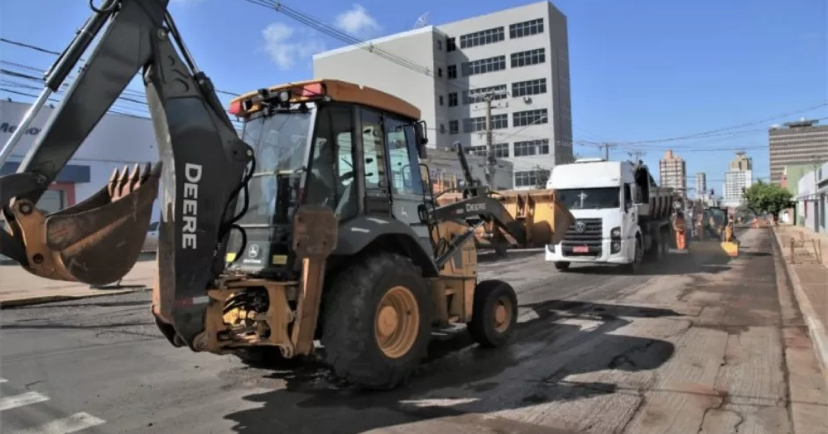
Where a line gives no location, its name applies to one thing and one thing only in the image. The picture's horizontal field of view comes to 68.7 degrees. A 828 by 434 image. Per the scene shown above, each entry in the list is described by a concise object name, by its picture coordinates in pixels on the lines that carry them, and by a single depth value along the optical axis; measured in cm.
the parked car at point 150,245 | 2066
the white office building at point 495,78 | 7262
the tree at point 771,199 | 8000
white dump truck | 1598
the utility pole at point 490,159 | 3766
